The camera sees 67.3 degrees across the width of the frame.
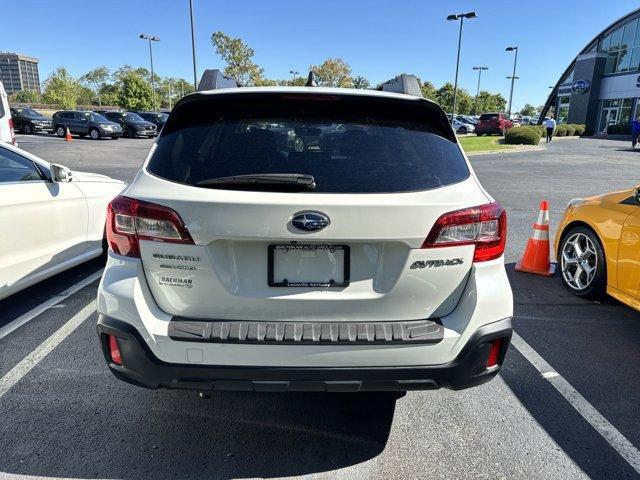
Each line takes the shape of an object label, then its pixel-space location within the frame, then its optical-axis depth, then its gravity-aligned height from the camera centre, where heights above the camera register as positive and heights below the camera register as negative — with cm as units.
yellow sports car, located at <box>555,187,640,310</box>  398 -116
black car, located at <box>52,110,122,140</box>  2917 -92
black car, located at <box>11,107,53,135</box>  3108 -87
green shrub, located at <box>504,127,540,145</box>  2986 -122
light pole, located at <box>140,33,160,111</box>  5155 +749
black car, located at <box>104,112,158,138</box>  3175 -97
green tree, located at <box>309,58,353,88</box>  6769 +568
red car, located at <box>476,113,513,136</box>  3993 -64
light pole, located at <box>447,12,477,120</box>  3356 +672
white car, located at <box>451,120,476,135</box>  4634 -118
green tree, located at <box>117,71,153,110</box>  6825 +218
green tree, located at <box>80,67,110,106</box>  10222 +661
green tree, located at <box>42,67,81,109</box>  7844 +276
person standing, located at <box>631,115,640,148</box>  2944 -85
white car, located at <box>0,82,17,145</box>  885 -26
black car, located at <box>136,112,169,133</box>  3519 -50
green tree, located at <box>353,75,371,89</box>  7944 +533
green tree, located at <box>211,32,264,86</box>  5688 +662
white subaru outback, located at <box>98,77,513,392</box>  210 -71
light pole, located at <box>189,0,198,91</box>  2964 +415
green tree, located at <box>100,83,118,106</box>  9421 +331
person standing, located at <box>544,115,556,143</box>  3541 -72
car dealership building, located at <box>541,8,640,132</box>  4638 +375
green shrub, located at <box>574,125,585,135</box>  4603 -108
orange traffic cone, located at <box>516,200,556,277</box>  552 -150
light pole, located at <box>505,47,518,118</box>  5623 +742
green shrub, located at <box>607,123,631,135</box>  4478 -100
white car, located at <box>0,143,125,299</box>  405 -101
